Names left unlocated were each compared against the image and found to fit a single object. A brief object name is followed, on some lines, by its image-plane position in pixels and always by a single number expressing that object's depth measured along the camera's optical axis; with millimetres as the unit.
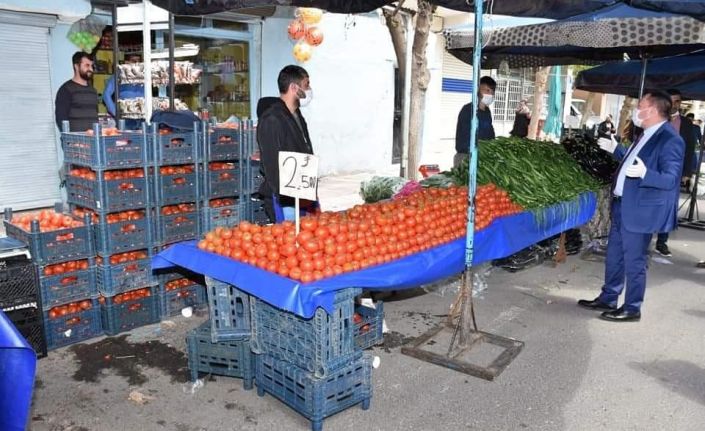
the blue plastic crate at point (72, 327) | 4691
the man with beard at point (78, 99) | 6797
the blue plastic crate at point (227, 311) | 4078
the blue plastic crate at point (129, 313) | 4977
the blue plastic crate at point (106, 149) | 4699
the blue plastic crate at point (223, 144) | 5477
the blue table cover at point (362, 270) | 3471
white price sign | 3832
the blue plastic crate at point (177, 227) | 5208
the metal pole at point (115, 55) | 6234
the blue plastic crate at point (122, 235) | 4824
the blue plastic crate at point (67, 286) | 4589
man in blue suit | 5172
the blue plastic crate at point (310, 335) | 3625
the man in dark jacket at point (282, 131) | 4746
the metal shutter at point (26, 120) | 8359
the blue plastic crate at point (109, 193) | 4764
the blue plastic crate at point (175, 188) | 5109
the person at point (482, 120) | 7996
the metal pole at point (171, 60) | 6262
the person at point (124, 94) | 7765
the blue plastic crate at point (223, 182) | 5523
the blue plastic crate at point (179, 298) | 5363
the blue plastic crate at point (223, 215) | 5535
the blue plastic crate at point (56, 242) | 4504
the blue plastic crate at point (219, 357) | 4160
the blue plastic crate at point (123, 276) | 4871
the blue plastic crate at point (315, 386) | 3625
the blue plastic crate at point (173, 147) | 5031
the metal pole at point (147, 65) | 7527
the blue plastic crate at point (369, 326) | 4750
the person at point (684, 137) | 8336
